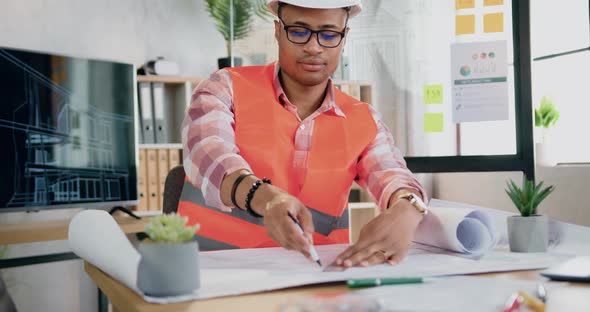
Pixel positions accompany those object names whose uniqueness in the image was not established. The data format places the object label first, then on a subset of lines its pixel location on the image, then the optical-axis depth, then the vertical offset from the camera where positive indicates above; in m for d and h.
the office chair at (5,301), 1.25 -0.31
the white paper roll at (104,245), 0.84 -0.14
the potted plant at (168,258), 0.74 -0.13
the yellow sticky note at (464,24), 2.01 +0.36
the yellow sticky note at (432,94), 2.05 +0.14
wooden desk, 0.73 -0.19
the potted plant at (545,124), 3.38 +0.06
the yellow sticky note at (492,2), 2.00 +0.43
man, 1.41 +0.02
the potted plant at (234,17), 4.04 +0.82
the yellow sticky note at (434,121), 2.04 +0.05
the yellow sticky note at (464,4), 2.00 +0.42
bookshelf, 3.80 -0.01
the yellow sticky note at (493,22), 1.99 +0.36
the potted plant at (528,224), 1.17 -0.17
